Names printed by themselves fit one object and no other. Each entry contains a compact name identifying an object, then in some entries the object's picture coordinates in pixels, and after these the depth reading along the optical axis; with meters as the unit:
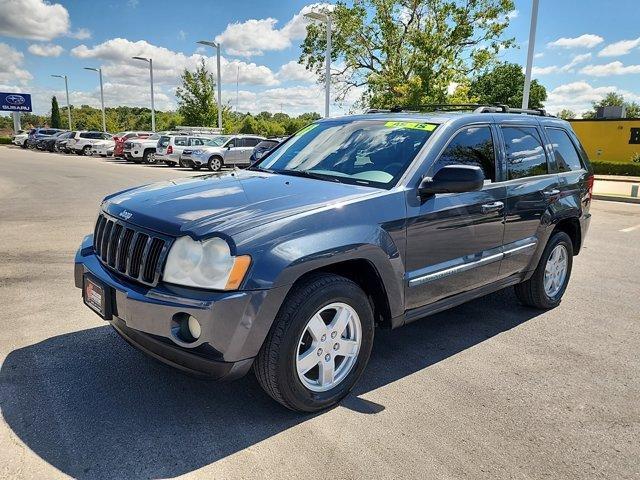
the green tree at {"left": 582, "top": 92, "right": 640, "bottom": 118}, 88.99
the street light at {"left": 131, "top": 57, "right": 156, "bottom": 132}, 39.61
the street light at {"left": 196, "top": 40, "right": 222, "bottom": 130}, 29.94
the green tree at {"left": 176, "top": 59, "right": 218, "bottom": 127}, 41.72
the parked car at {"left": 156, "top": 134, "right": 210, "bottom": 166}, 23.92
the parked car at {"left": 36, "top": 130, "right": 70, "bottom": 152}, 39.41
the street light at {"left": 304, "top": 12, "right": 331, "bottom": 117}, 20.25
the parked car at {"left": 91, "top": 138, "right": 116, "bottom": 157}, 34.28
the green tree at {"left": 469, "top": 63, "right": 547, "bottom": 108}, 63.31
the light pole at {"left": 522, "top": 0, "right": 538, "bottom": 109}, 15.70
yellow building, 28.94
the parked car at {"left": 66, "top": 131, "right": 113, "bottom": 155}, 35.75
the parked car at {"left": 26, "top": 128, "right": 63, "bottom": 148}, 41.91
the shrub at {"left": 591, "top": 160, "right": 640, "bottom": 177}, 24.81
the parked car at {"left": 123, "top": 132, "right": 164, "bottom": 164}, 27.02
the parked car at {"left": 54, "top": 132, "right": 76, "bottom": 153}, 37.43
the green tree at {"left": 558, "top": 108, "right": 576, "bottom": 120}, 88.31
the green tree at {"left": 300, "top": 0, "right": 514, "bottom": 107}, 26.33
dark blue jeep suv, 2.61
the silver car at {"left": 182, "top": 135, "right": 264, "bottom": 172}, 22.77
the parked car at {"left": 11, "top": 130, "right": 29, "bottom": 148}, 46.40
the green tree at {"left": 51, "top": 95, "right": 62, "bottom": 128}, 81.88
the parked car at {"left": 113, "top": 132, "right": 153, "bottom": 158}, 29.12
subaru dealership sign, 61.09
